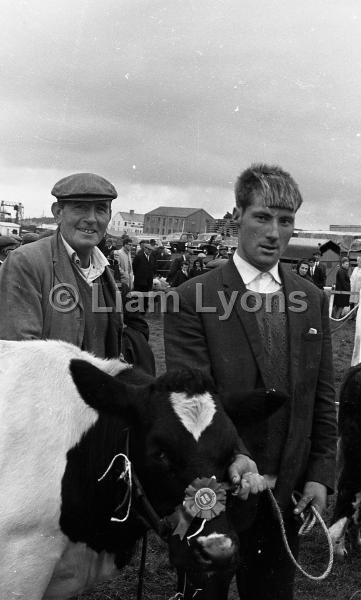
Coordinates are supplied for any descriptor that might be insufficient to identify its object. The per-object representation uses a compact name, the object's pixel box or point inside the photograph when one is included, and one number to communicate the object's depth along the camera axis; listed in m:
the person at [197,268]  17.14
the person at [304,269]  17.88
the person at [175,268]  17.19
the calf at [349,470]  5.12
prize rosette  2.21
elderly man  3.35
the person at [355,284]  17.52
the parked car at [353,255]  29.10
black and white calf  2.33
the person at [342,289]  18.61
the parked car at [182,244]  30.98
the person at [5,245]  8.65
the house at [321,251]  35.00
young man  2.70
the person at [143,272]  17.45
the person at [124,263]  14.58
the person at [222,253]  21.54
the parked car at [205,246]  25.49
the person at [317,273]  19.66
